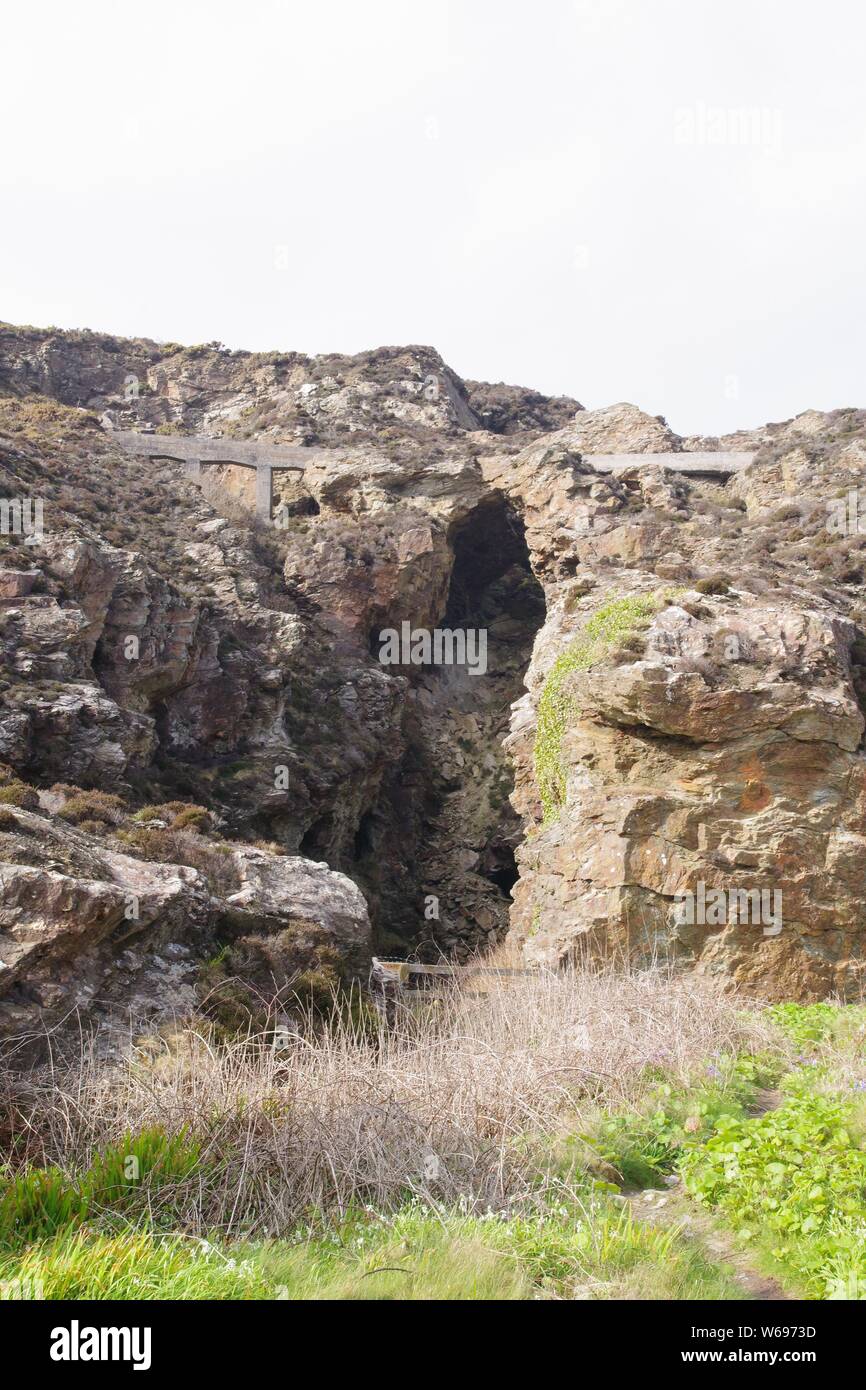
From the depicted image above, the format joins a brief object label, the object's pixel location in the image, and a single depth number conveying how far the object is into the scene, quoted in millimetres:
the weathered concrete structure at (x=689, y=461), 37812
